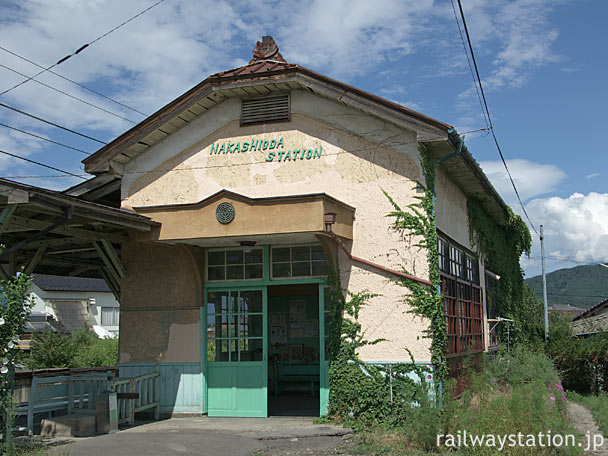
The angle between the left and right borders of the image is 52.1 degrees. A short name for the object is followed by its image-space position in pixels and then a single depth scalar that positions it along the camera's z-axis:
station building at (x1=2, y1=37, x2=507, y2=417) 10.39
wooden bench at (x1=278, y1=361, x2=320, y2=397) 15.48
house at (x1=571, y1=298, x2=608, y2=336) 20.66
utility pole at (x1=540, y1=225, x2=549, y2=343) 26.66
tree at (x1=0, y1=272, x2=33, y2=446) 8.09
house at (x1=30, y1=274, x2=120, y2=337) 37.44
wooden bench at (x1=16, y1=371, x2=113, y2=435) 10.05
